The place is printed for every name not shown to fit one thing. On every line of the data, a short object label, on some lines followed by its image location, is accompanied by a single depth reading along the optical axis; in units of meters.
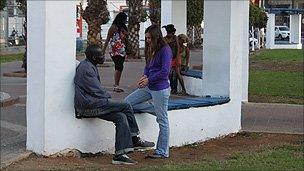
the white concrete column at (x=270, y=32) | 50.66
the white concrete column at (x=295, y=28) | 52.92
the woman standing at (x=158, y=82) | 9.29
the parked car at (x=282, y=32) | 67.04
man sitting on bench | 8.74
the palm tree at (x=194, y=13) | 41.44
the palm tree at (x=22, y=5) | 25.63
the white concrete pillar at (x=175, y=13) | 18.45
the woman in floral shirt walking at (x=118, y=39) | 14.86
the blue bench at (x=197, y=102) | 10.62
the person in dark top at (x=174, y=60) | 15.30
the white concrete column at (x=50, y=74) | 8.62
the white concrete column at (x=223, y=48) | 12.11
